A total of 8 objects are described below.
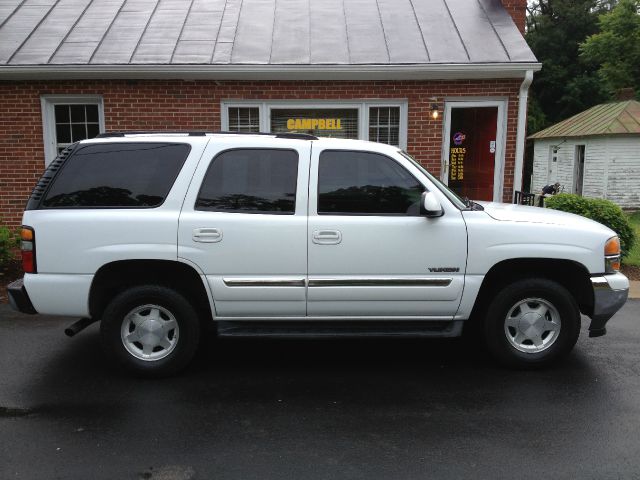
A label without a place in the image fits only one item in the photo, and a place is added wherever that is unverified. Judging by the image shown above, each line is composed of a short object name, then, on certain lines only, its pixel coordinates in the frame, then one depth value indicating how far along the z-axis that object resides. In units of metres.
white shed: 20.22
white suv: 4.54
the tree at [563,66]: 35.88
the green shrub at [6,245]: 8.24
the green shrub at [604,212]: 8.92
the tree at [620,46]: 31.58
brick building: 9.31
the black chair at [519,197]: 9.59
